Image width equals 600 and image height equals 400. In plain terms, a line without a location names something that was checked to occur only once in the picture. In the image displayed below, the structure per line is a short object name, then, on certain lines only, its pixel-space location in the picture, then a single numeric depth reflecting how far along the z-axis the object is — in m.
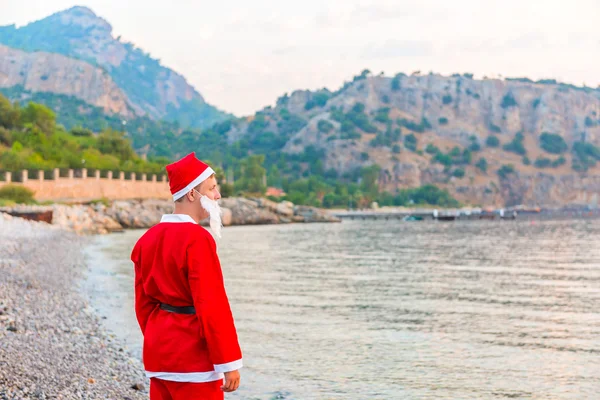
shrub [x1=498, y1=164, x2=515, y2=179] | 198.25
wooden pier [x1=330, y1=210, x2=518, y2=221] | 121.88
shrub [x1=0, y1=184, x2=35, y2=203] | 54.12
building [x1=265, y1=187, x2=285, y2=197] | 137.31
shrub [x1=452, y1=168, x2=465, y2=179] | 195.25
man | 3.83
